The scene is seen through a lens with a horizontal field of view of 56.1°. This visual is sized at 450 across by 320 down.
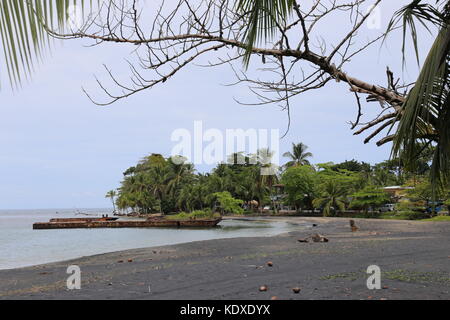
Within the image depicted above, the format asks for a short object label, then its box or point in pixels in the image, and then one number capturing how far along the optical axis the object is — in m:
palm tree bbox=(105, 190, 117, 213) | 100.00
